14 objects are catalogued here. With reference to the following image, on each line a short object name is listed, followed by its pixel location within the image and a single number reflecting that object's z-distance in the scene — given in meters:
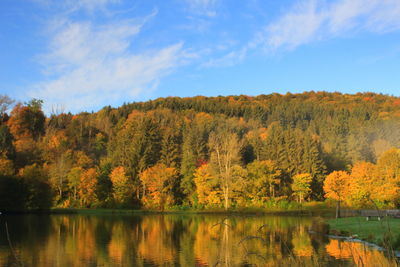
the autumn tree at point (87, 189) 67.75
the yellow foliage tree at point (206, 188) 61.97
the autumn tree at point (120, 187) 66.06
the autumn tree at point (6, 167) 60.45
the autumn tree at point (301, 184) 63.97
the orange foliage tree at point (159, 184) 65.50
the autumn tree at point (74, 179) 68.62
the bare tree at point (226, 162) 60.97
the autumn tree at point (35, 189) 60.09
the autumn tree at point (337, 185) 60.38
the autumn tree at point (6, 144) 69.67
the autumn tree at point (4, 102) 90.62
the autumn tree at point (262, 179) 62.53
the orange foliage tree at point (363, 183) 53.06
